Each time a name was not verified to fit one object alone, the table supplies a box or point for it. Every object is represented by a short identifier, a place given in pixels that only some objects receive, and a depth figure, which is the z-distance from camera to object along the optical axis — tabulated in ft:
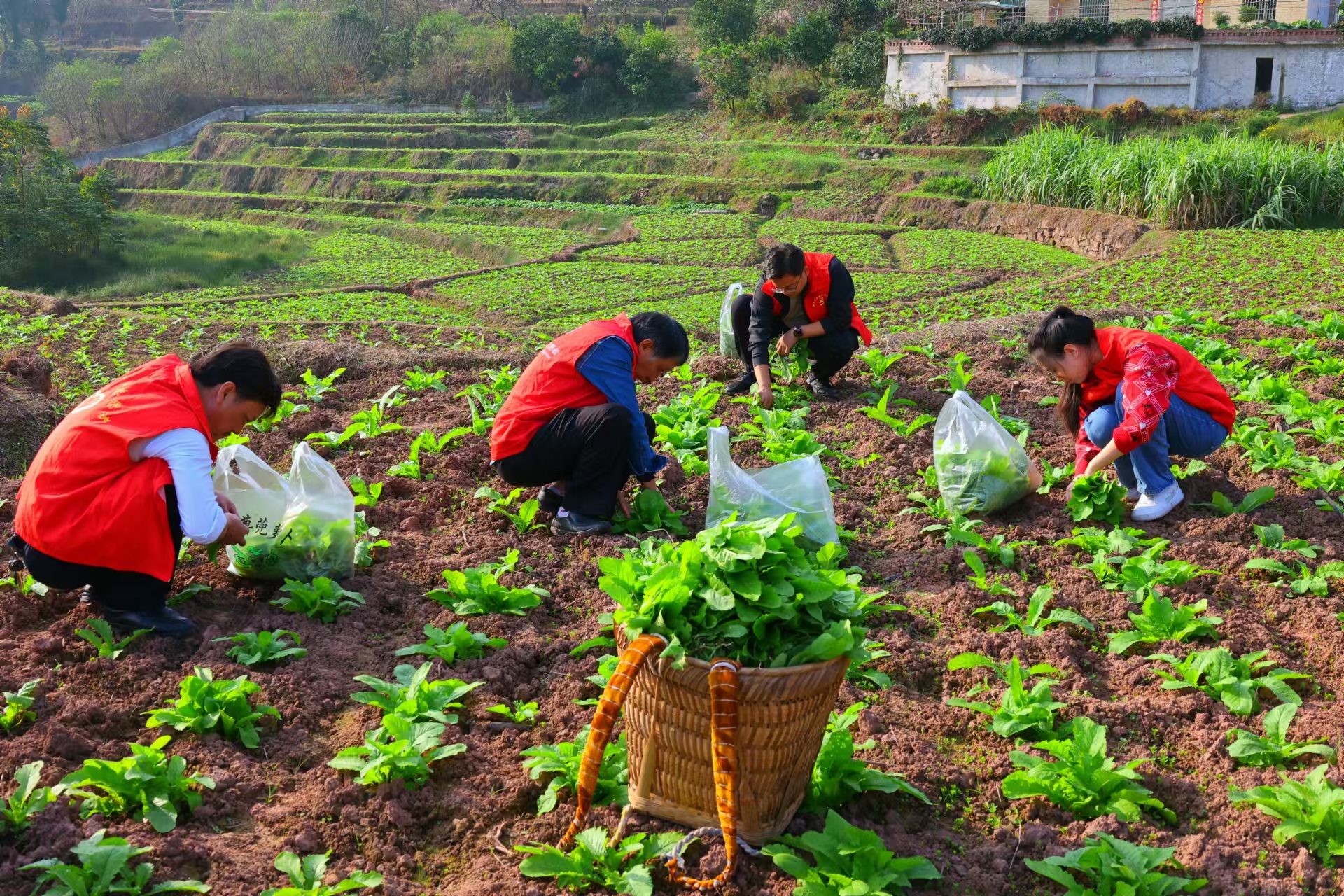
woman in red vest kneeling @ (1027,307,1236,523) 15.74
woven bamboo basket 8.61
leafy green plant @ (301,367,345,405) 24.34
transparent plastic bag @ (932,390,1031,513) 16.30
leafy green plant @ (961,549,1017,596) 14.28
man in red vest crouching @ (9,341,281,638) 12.61
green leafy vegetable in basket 8.65
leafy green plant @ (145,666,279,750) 11.04
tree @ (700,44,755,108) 116.47
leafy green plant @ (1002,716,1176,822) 9.82
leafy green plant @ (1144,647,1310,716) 11.37
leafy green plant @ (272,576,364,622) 13.85
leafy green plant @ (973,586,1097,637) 13.17
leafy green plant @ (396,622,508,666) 12.71
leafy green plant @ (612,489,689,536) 16.53
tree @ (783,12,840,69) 117.29
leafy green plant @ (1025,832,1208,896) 8.64
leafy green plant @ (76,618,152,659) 12.53
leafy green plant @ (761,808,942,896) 8.51
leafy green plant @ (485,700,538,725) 11.57
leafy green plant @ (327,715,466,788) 10.27
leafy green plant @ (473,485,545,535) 16.88
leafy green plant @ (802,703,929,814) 9.87
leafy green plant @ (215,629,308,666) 12.39
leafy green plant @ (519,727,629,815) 10.06
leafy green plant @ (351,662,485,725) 11.21
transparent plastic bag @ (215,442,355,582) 14.44
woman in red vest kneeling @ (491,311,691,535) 15.88
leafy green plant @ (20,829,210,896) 8.39
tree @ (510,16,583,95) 132.67
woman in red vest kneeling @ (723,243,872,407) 22.57
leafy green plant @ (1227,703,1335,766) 10.25
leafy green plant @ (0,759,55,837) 9.23
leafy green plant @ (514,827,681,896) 8.83
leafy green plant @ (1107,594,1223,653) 12.69
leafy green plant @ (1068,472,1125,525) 16.24
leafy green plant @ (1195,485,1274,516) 16.07
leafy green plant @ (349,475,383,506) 17.74
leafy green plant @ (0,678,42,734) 11.09
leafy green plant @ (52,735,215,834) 9.53
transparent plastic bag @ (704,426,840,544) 14.23
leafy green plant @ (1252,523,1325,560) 14.88
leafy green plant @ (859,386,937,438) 20.59
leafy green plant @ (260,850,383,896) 8.70
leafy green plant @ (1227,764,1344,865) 9.07
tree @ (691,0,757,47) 134.10
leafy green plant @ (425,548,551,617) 14.06
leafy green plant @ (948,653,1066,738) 10.96
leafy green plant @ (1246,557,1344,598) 13.79
